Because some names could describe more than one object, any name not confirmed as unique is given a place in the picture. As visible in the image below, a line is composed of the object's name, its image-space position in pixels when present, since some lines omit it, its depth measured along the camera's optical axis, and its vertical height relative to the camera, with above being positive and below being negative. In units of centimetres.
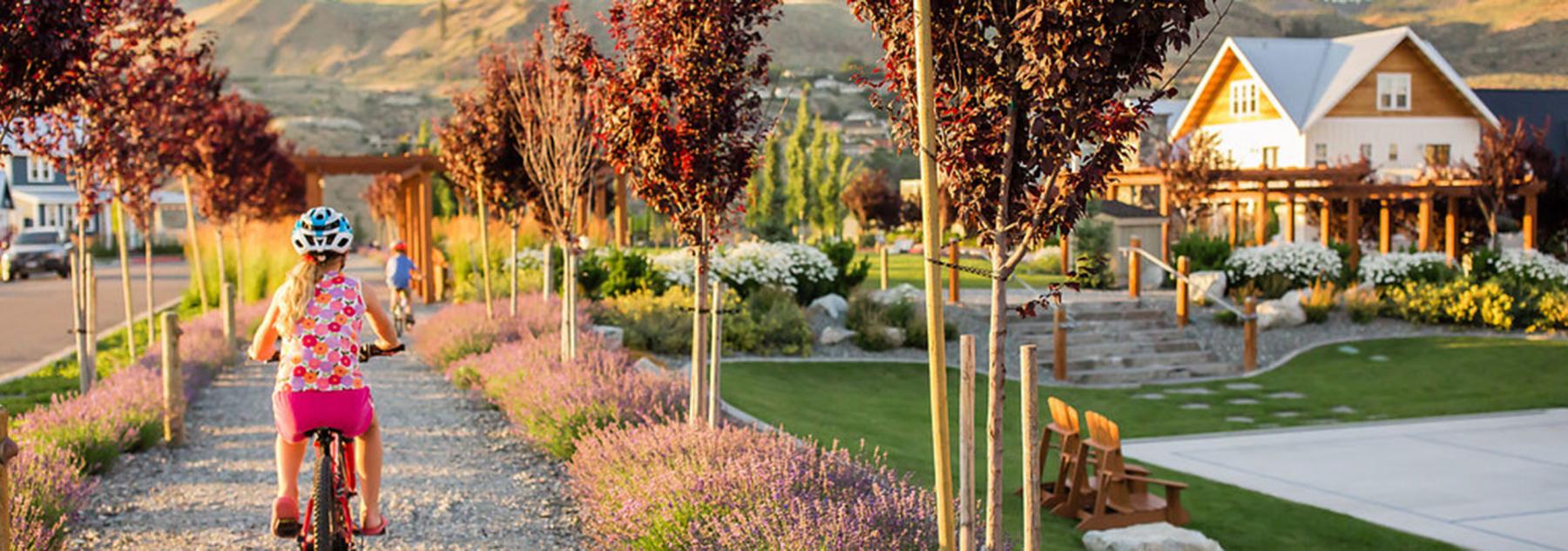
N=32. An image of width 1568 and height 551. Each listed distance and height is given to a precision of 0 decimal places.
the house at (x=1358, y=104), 4134 +338
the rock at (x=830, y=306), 2006 -122
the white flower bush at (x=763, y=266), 2055 -62
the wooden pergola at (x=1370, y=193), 2627 +42
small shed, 2686 -18
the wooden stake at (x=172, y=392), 1068 -123
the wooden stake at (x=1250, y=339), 1908 -170
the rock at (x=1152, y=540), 802 -189
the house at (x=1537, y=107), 4588 +356
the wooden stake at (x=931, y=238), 502 -6
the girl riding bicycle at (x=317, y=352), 567 -50
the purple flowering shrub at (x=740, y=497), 600 -131
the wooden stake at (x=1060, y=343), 1792 -160
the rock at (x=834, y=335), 1897 -154
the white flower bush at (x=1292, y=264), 2369 -82
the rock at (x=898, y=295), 2036 -109
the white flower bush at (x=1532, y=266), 2220 -89
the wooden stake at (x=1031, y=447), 511 -86
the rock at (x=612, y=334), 1583 -126
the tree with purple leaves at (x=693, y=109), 896 +78
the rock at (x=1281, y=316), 2119 -152
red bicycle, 567 -112
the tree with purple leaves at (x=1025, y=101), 498 +45
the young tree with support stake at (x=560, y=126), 1427 +111
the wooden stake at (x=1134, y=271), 2200 -83
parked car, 4003 -55
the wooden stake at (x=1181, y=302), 2078 -127
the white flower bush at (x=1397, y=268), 2331 -90
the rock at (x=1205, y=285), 2250 -111
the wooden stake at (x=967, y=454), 525 -89
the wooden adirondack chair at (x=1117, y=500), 915 -188
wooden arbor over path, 2611 +102
